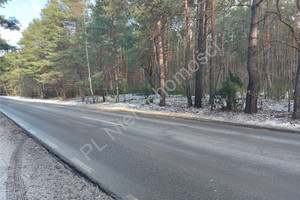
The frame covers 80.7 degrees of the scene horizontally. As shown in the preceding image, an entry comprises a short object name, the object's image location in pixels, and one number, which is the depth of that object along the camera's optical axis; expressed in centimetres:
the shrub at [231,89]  1019
